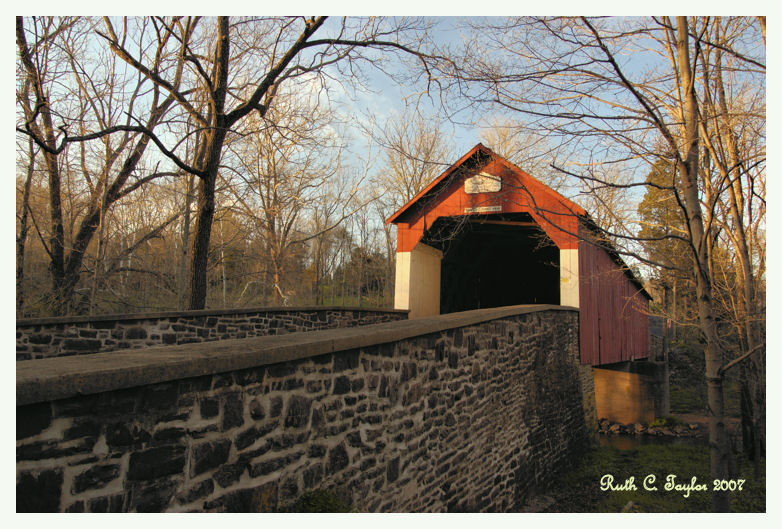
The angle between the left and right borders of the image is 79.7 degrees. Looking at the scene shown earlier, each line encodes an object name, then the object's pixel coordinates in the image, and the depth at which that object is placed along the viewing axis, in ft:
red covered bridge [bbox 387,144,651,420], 33.91
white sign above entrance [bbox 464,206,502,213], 35.70
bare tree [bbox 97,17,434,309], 28.76
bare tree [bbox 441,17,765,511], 16.49
